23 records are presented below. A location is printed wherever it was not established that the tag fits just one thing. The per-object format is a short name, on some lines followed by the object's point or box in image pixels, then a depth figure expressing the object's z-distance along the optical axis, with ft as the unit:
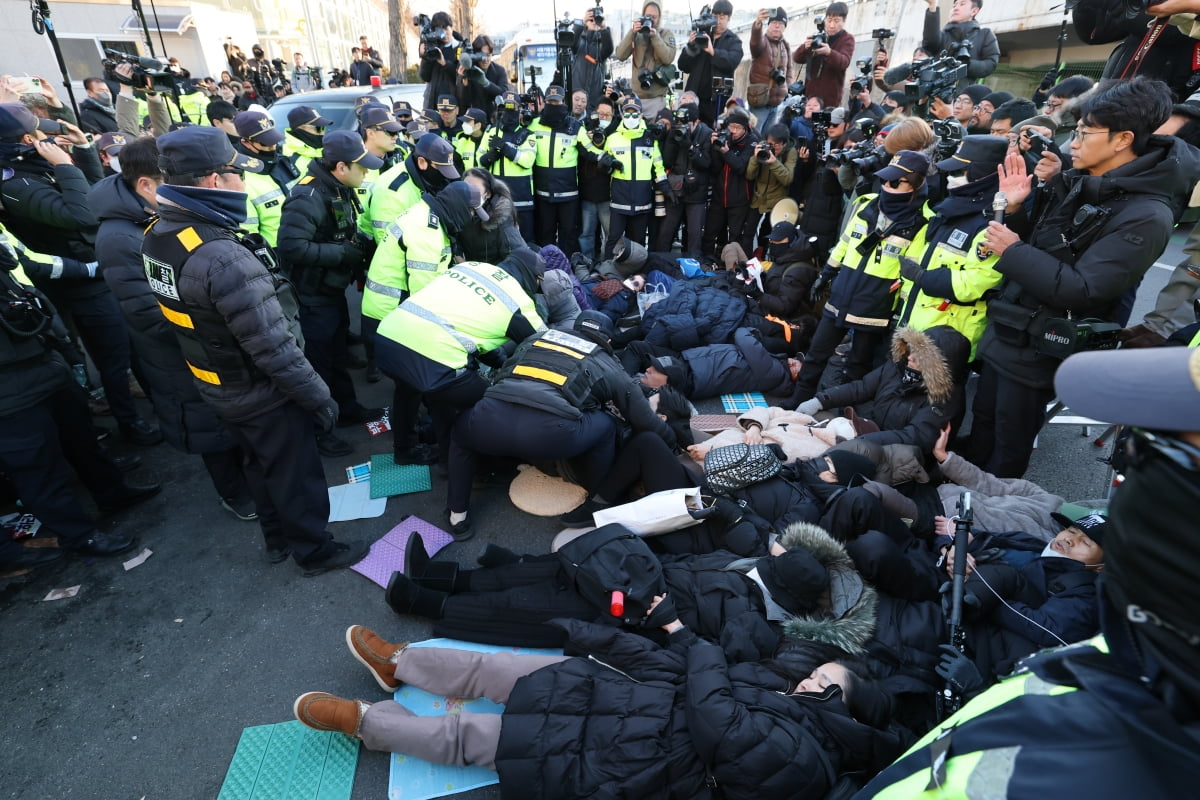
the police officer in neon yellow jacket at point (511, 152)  22.00
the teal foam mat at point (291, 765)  7.04
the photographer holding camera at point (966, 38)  19.53
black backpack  8.16
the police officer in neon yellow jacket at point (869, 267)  13.03
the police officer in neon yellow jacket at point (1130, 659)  2.39
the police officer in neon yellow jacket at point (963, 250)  11.25
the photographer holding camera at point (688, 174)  22.88
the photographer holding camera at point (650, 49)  26.40
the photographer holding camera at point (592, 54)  27.12
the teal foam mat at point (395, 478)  12.24
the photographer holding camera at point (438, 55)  24.94
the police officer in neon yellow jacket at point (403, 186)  13.57
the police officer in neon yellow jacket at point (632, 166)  22.06
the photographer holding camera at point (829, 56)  23.65
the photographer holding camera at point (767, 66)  25.70
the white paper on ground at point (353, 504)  11.64
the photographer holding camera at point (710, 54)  25.41
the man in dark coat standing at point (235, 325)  8.05
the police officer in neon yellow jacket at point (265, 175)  13.85
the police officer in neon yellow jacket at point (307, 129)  16.20
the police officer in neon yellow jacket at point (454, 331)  10.33
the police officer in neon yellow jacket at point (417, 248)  12.23
